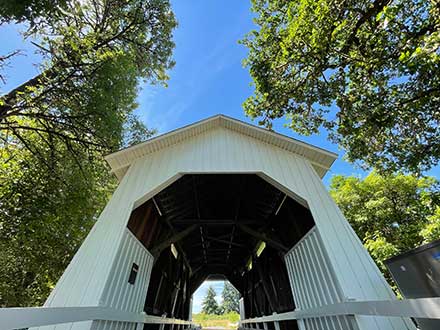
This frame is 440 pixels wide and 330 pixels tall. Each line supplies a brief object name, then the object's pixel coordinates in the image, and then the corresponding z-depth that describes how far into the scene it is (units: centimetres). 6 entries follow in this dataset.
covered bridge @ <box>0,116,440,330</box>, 279
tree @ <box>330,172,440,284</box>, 955
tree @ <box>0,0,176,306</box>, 504
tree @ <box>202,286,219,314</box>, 4128
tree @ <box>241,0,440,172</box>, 395
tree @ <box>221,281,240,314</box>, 4366
